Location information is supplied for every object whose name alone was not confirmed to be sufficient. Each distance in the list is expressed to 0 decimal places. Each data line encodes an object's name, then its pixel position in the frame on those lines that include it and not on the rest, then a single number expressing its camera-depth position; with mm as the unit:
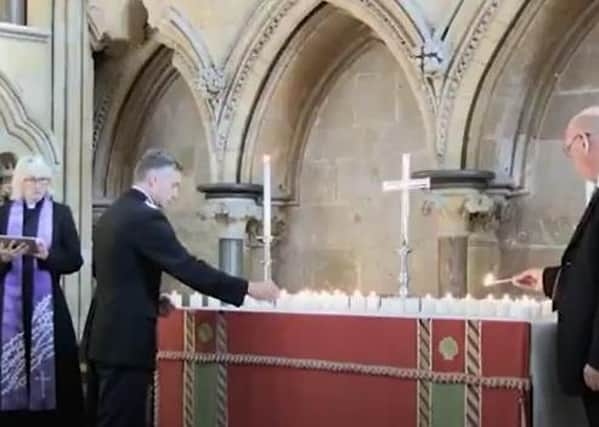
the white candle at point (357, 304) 4496
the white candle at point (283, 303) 4690
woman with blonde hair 5359
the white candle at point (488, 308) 4238
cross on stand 4789
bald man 3771
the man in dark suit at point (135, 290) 4398
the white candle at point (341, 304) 4551
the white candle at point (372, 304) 4471
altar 4008
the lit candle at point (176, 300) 4969
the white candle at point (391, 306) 4406
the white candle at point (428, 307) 4308
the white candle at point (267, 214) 5023
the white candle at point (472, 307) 4277
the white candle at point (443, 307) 4316
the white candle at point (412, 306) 4370
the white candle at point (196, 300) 5070
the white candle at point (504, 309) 4199
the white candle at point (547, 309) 4281
